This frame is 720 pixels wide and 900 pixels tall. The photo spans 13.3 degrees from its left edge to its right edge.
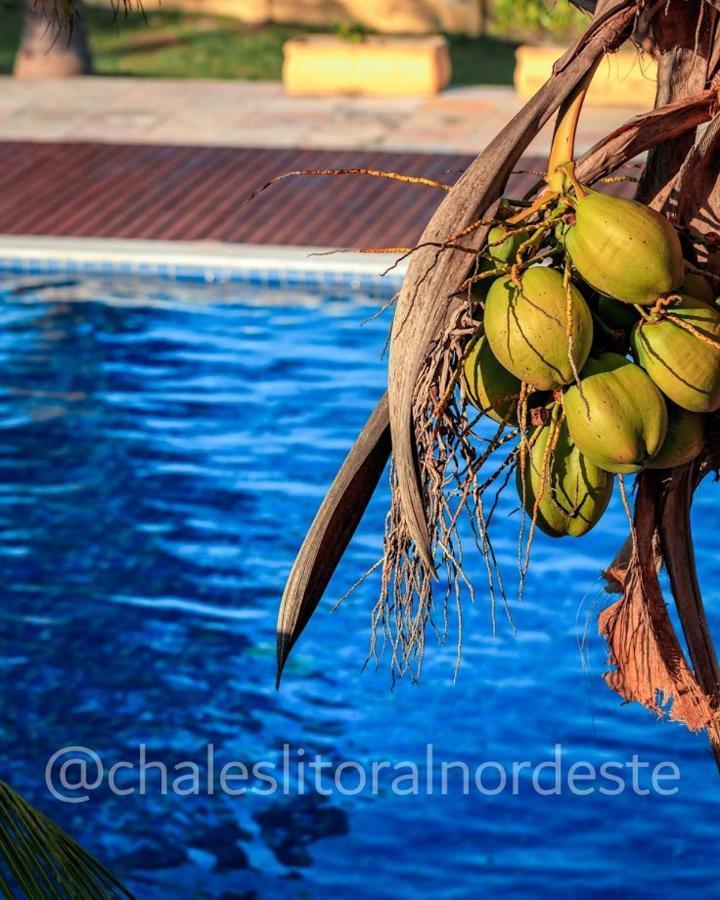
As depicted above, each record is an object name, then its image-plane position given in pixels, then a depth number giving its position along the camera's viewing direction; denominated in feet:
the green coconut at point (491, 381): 16.90
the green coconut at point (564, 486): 16.99
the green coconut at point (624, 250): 16.26
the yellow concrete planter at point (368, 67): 106.98
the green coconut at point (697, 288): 16.82
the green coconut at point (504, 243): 16.58
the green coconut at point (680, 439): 16.88
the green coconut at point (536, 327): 16.22
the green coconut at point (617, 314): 16.79
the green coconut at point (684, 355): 16.44
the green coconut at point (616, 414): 16.37
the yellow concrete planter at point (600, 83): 102.38
